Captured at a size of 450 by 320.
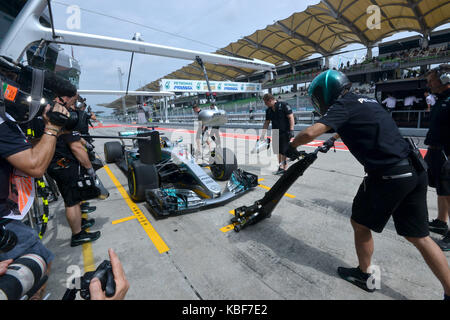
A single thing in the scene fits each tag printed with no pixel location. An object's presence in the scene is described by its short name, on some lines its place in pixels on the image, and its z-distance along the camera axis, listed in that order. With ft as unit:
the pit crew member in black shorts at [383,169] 5.09
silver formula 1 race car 9.94
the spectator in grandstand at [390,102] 37.70
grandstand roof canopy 65.87
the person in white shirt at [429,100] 31.20
